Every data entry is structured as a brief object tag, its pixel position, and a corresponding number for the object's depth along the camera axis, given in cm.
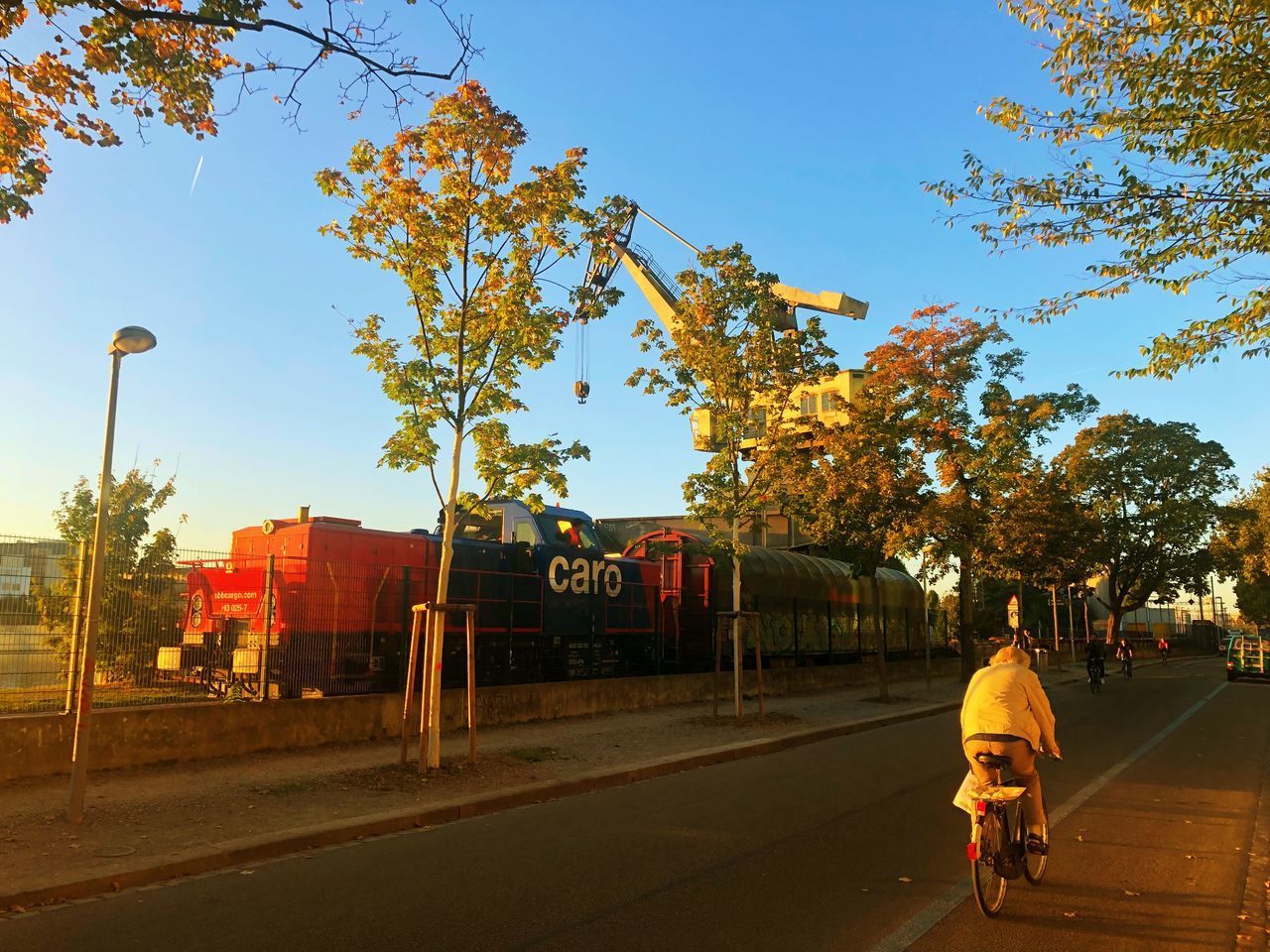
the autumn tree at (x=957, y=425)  2456
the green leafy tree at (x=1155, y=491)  4666
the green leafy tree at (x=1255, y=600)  6425
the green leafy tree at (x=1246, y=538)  4046
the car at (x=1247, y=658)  3222
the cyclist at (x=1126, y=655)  3309
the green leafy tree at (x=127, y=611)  948
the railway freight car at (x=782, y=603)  2034
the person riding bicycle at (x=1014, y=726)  569
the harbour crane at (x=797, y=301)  4638
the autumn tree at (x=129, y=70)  649
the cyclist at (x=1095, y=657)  2664
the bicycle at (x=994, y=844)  545
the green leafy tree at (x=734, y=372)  1609
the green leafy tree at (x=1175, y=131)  720
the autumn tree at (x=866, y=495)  2120
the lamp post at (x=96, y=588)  750
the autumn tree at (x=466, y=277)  1063
